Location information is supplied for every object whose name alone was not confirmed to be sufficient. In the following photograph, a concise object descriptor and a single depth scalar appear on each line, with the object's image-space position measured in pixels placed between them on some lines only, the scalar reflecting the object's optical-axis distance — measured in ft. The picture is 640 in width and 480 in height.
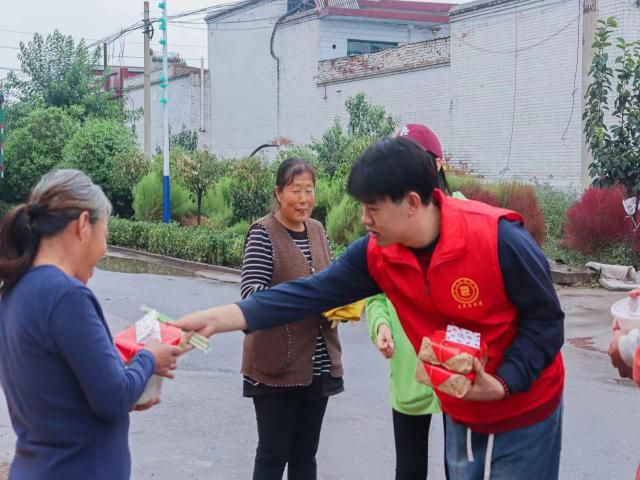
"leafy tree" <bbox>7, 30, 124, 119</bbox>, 106.73
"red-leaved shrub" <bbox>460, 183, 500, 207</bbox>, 49.56
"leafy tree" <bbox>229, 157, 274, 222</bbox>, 70.33
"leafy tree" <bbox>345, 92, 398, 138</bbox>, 75.77
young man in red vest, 9.02
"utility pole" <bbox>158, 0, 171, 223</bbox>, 74.59
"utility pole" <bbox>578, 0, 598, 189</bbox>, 48.32
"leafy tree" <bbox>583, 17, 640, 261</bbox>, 45.75
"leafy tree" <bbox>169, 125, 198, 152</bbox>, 121.80
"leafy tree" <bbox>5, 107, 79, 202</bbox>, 96.02
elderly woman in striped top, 13.41
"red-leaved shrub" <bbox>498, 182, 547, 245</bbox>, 48.75
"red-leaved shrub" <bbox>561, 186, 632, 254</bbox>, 47.98
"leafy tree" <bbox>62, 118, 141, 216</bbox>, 87.20
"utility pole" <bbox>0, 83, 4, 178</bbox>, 89.35
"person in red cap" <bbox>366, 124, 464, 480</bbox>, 12.55
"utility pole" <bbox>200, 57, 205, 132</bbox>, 120.78
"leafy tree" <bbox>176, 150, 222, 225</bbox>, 72.79
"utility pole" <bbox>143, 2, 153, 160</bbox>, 97.96
